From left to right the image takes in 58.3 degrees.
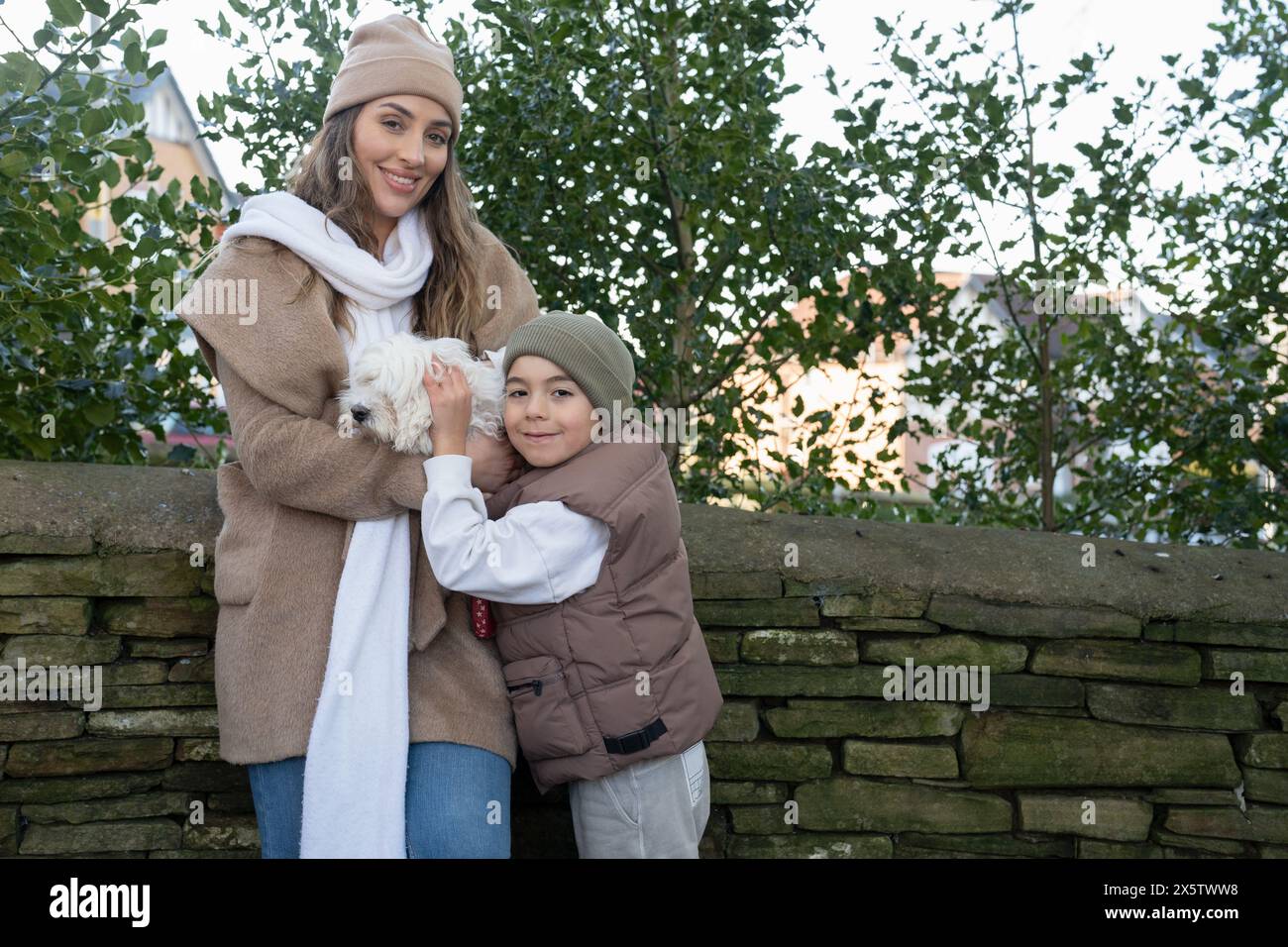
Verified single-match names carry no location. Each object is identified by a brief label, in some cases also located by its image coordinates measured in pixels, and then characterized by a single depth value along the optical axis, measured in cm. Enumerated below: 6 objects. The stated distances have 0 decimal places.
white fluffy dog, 246
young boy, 236
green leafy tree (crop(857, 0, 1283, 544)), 387
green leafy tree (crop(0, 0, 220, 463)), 296
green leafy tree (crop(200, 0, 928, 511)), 365
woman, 235
